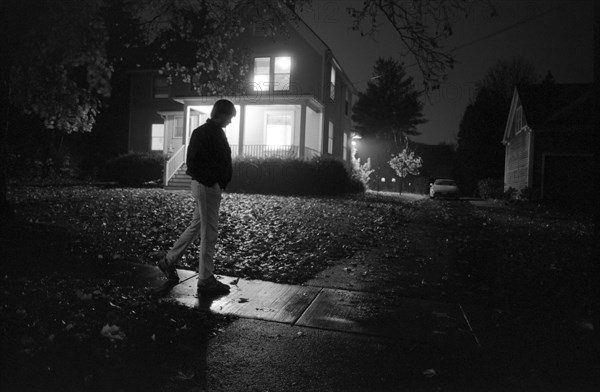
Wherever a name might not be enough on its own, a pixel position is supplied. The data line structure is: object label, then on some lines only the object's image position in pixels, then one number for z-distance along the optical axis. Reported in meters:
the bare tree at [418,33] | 6.27
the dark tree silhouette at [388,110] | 64.62
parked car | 28.52
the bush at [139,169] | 22.33
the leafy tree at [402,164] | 39.38
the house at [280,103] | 21.28
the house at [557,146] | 21.17
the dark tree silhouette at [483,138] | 37.69
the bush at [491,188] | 30.73
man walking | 4.69
